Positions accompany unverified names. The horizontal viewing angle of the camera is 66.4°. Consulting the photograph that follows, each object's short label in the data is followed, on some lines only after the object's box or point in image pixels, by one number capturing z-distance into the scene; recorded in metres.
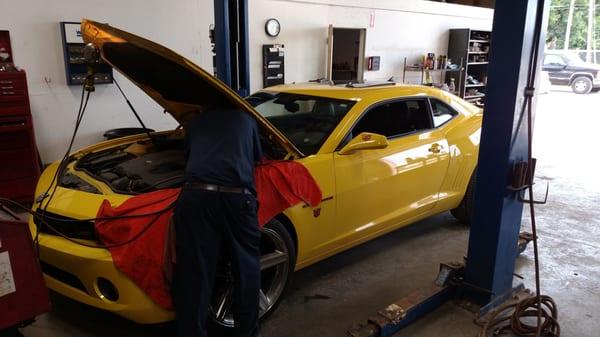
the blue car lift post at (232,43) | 4.38
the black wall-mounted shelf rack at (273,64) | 7.29
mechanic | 2.15
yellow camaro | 2.26
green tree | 28.20
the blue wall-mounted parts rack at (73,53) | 5.28
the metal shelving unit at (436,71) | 10.16
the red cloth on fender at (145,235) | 2.15
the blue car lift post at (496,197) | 2.56
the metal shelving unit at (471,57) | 10.96
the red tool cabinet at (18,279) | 1.95
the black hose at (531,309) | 2.61
